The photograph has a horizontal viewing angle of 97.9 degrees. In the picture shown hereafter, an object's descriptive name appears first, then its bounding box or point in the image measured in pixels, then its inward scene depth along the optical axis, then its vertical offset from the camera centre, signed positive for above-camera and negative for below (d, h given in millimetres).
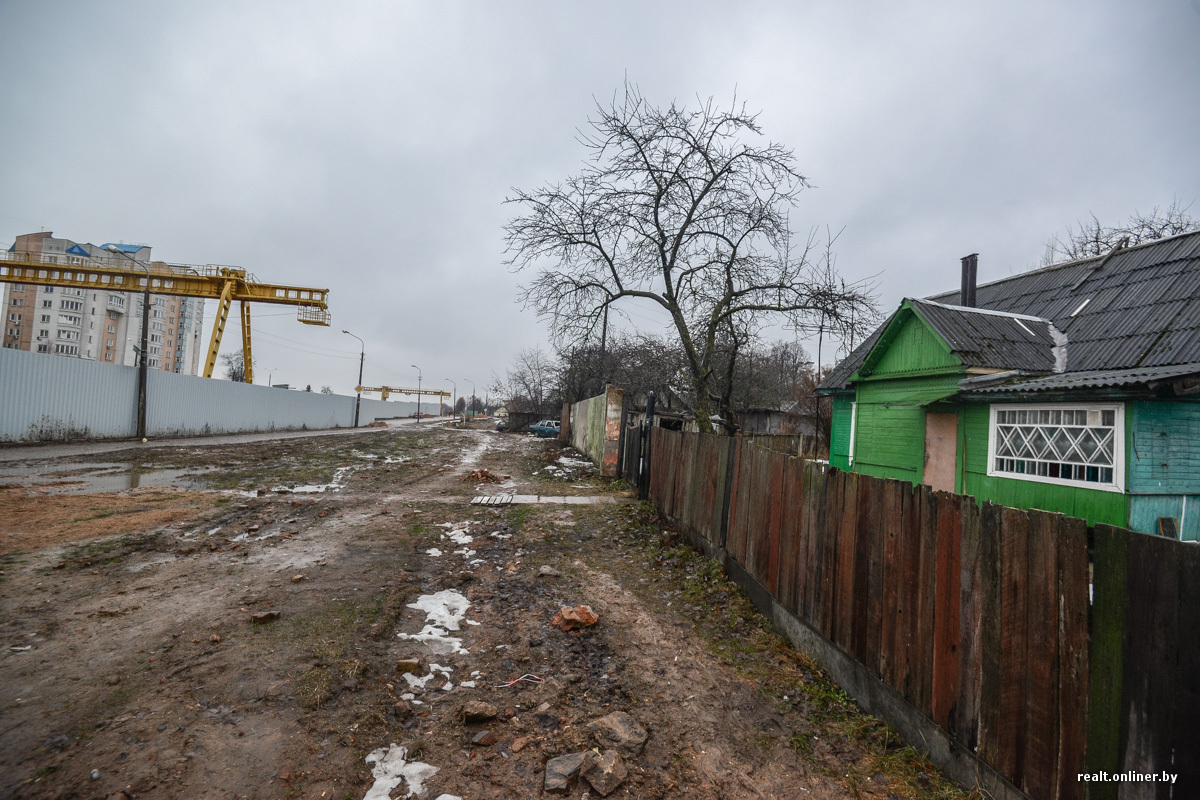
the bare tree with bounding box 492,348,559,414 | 40906 +2376
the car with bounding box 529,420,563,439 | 36875 -867
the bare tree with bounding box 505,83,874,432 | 11500 +4213
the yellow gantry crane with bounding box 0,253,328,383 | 24797 +5553
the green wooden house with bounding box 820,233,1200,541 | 6281 +728
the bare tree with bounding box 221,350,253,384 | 68125 +4279
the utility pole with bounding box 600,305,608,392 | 25853 +3101
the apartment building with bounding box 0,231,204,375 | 67312 +8875
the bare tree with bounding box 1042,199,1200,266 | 17516 +7686
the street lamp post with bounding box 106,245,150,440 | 19625 +165
